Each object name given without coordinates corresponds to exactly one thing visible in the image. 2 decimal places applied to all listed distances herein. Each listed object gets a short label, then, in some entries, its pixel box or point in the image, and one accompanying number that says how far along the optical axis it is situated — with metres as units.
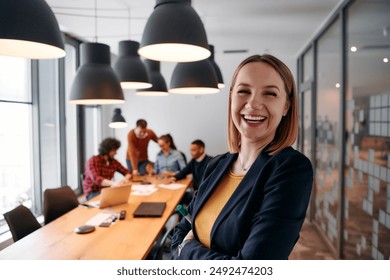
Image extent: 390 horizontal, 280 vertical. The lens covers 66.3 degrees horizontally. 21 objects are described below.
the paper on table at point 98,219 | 2.25
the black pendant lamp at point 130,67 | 2.51
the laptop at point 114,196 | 2.63
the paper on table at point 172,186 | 3.63
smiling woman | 0.81
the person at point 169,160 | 4.55
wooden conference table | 1.70
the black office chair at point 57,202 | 2.69
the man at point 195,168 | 4.07
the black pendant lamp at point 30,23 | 1.01
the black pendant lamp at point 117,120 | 3.53
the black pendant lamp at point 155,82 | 3.36
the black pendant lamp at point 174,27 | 1.40
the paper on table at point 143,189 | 3.28
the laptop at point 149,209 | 2.42
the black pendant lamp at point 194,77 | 2.44
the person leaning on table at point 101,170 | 3.49
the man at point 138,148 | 4.70
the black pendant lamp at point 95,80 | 1.91
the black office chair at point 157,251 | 2.00
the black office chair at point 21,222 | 2.05
